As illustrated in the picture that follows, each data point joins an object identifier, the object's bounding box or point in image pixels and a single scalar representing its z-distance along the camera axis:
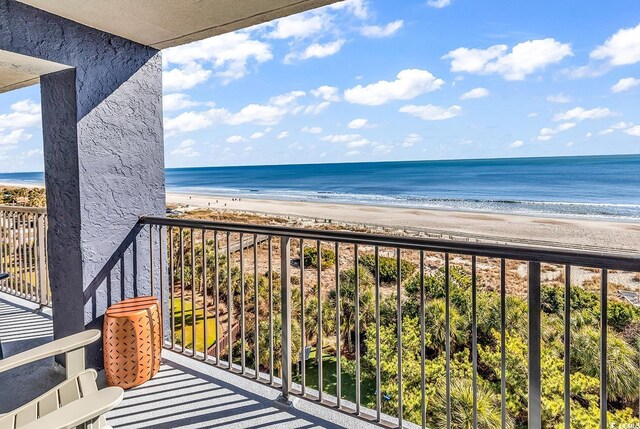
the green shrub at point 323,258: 14.46
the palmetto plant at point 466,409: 4.71
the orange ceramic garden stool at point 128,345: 2.37
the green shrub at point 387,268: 11.91
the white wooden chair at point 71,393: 1.01
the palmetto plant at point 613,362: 5.55
